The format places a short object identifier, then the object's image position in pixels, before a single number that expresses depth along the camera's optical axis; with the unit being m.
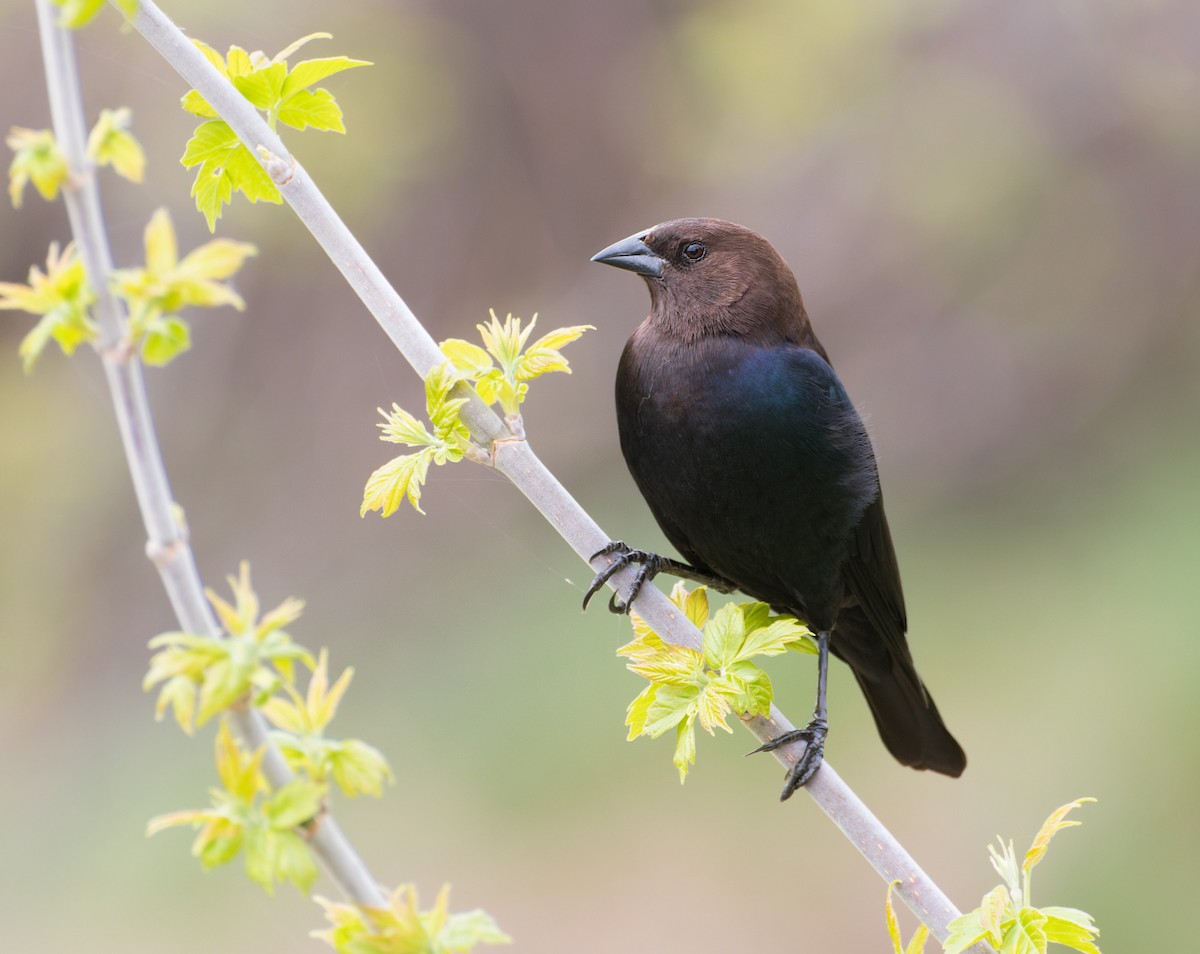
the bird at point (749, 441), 5.00
